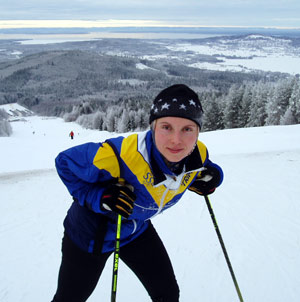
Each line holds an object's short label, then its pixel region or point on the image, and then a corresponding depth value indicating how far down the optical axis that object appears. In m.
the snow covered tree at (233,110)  28.98
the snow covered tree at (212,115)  30.14
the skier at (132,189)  1.77
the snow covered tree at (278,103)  26.39
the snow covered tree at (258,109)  27.98
